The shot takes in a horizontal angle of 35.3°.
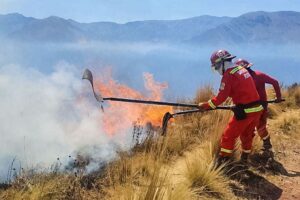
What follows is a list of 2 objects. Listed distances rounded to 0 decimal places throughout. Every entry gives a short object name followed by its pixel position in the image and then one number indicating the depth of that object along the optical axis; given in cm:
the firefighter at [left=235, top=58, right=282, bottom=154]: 854
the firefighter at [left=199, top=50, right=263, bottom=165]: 730
